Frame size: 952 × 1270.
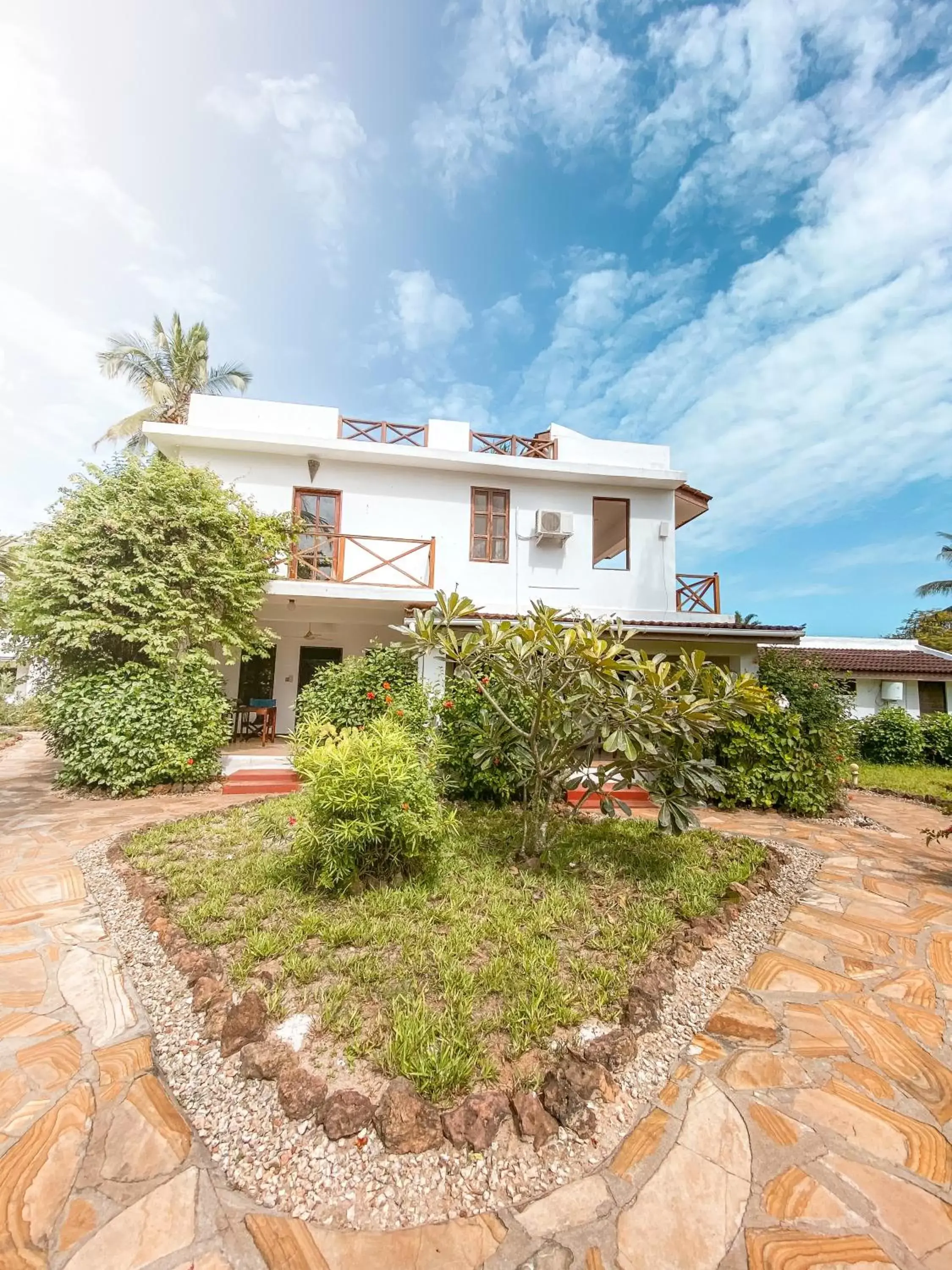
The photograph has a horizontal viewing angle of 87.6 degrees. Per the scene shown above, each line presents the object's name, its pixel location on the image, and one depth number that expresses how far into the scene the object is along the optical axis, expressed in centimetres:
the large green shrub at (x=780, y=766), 640
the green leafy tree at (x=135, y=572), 662
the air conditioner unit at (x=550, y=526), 1033
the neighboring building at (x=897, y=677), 1388
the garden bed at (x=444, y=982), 162
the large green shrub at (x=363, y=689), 685
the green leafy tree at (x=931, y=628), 2119
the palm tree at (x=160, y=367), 1631
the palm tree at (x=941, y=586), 2111
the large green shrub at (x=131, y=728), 643
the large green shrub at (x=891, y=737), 1180
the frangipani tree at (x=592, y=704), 351
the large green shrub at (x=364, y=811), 320
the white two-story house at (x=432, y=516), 992
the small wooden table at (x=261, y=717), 1008
